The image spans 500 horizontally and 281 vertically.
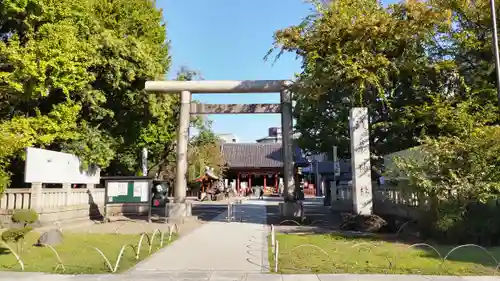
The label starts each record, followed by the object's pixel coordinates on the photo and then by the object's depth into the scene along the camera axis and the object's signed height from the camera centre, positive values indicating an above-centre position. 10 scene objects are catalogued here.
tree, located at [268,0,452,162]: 15.84 +5.64
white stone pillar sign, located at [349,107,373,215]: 15.23 +0.98
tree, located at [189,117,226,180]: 34.22 +3.38
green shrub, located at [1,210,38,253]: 9.33 -1.07
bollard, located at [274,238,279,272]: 8.07 -1.59
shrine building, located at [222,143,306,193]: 51.47 +2.74
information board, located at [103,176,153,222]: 18.02 -0.26
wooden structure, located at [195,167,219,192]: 39.62 +0.64
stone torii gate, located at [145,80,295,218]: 18.56 +3.92
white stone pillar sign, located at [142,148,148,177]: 26.33 +1.64
